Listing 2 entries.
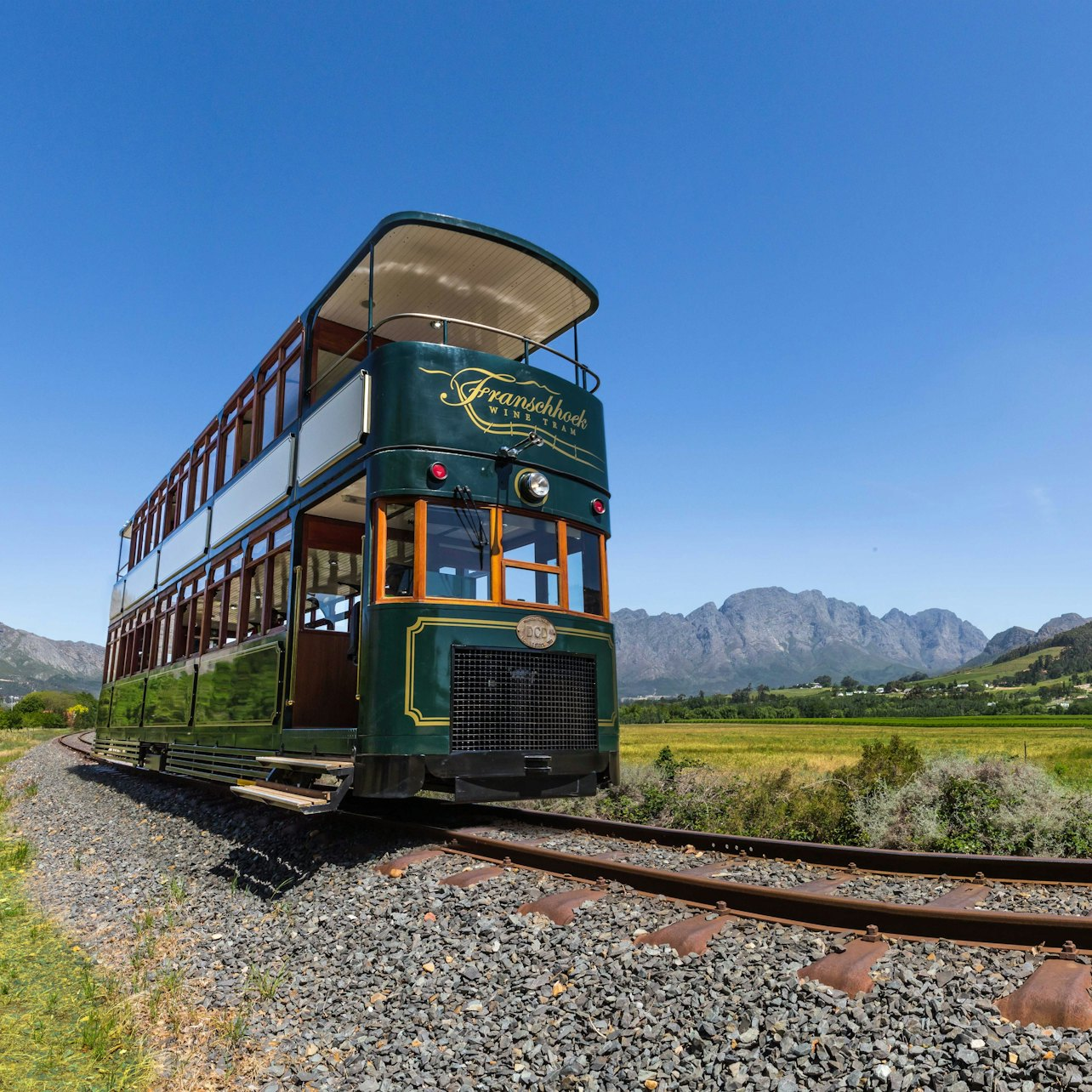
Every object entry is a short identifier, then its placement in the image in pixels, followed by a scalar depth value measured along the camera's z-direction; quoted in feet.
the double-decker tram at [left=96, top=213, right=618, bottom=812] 23.41
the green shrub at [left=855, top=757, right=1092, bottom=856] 24.00
